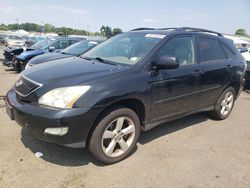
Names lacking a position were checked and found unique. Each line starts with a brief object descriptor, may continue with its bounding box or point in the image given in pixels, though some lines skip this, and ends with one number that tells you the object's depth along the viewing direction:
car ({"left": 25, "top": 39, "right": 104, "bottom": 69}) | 5.55
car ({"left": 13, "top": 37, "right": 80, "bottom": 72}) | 7.34
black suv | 2.17
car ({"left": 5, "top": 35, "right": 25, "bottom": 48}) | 14.56
